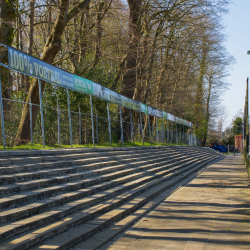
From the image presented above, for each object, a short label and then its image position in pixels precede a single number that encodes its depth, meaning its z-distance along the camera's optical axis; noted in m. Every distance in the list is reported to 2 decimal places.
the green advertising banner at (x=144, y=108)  20.83
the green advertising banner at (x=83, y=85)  12.03
